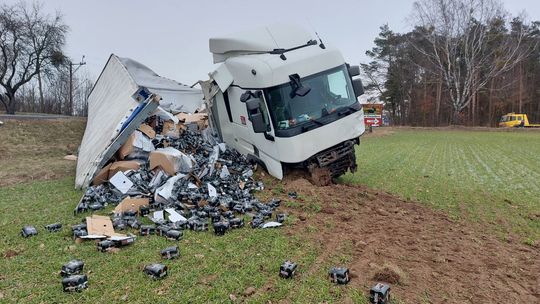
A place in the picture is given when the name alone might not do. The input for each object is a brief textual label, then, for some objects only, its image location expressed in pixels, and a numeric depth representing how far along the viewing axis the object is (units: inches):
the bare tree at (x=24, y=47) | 1224.5
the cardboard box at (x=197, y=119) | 416.6
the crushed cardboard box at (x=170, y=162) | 285.9
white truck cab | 277.6
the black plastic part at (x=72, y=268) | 137.3
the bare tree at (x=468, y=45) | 1349.7
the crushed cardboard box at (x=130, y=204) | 225.1
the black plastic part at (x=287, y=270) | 137.6
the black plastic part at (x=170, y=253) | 156.3
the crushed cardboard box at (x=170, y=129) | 365.6
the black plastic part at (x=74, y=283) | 126.4
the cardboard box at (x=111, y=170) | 291.9
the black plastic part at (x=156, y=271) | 135.9
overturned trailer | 309.4
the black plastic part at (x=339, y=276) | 132.9
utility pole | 1499.3
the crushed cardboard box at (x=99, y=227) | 181.5
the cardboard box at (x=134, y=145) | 311.2
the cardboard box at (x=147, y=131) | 335.0
